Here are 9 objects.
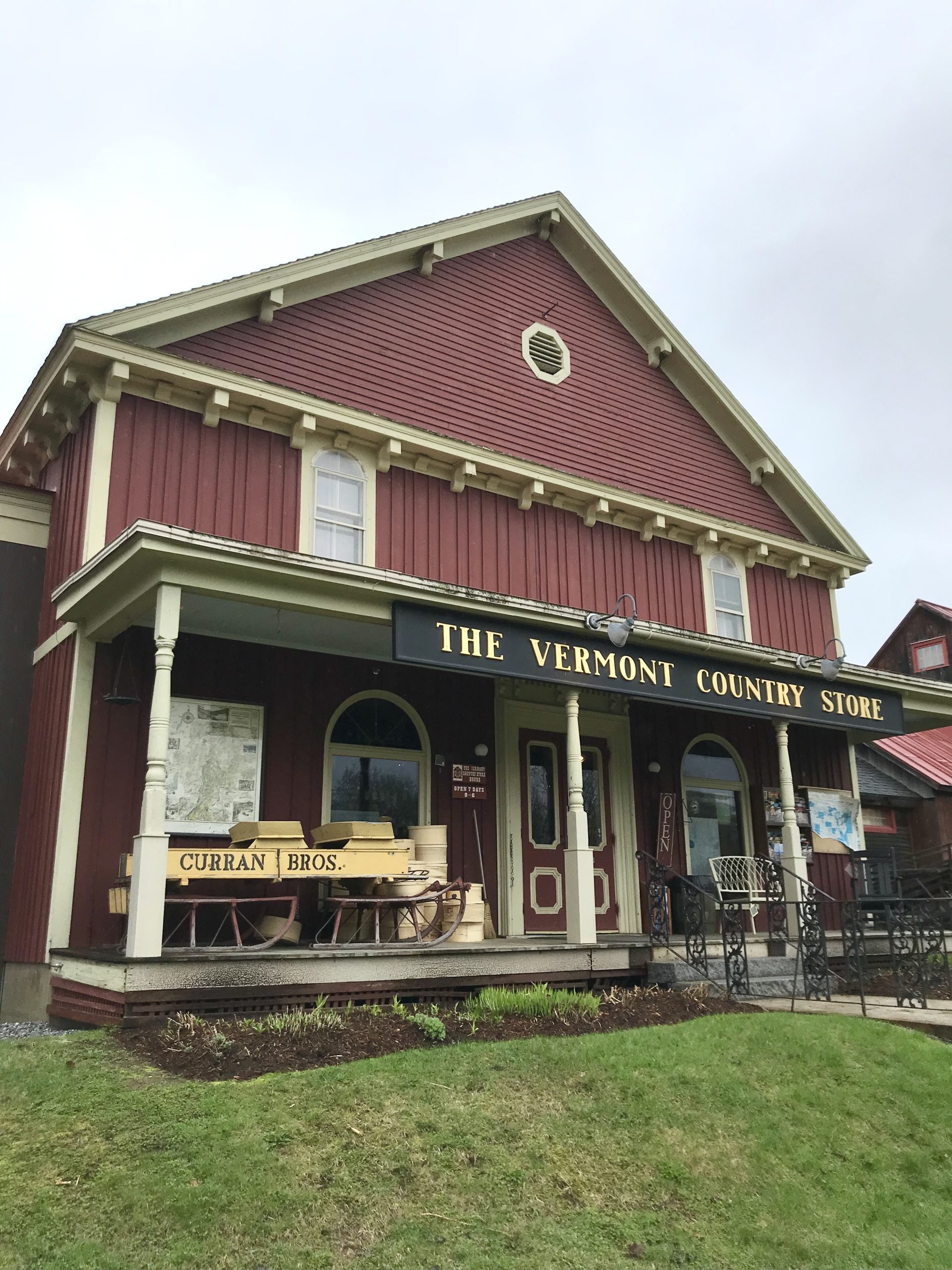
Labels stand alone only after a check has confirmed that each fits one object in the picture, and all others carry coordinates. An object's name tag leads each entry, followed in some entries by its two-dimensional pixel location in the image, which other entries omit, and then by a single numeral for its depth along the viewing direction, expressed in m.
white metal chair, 14.39
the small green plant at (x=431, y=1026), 8.16
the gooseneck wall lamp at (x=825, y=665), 13.52
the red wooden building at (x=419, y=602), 10.20
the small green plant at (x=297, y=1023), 8.02
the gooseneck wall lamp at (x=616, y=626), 11.50
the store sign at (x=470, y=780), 13.18
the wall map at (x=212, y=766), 11.10
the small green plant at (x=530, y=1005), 9.09
